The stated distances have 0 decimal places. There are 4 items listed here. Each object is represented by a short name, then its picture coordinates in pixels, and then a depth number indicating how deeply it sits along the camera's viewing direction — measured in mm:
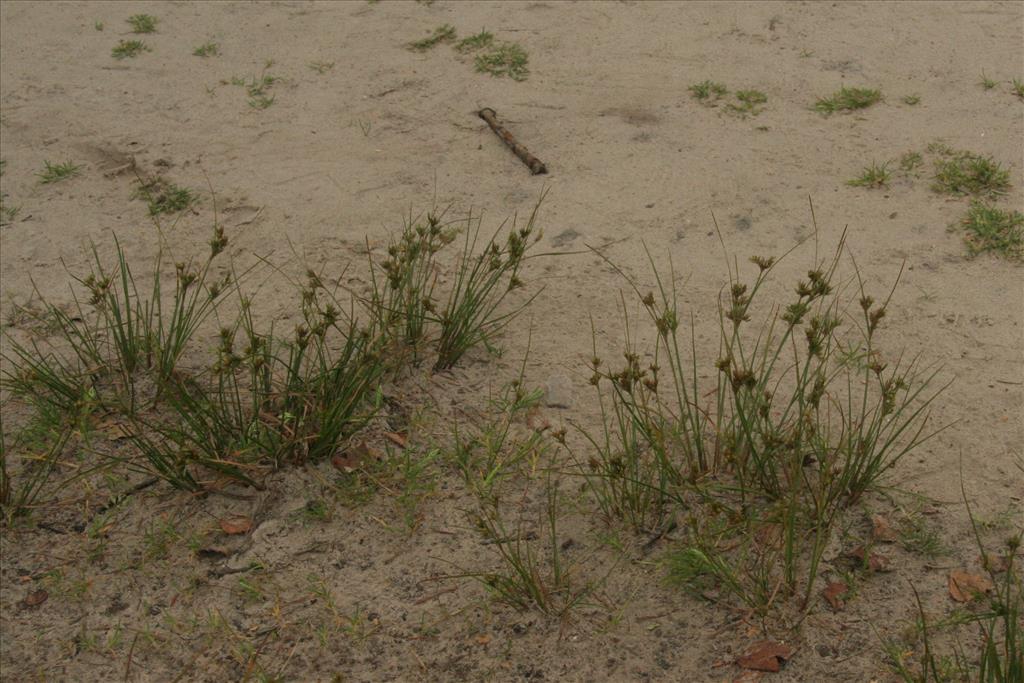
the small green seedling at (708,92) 5062
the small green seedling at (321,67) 5578
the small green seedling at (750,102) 4941
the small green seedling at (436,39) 5707
